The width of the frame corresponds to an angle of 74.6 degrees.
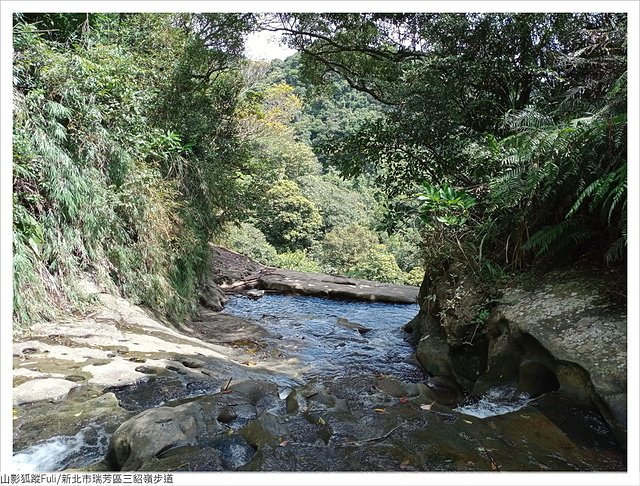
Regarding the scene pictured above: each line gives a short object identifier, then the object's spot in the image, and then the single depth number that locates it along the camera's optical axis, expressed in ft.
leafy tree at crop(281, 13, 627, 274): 10.76
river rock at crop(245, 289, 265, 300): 36.22
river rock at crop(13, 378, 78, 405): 9.23
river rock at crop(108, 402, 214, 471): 7.30
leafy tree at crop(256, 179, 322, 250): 65.87
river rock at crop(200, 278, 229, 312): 28.12
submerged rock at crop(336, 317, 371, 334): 24.21
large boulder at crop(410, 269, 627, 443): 8.18
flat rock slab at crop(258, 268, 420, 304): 35.83
